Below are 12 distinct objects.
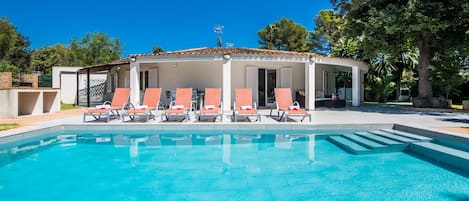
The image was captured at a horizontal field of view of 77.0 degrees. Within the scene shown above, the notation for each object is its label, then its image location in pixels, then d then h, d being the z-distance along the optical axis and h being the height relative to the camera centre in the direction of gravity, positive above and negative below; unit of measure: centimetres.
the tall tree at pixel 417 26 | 1370 +377
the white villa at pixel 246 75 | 1490 +165
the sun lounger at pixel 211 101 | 1087 +5
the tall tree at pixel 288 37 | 3627 +816
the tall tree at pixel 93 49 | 4767 +878
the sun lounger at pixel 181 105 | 1044 -11
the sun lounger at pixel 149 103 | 1056 -3
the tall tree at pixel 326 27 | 3595 +930
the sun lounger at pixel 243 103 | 1041 -5
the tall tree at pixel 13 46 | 3214 +662
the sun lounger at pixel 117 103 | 1049 -3
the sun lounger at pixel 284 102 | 1039 +1
